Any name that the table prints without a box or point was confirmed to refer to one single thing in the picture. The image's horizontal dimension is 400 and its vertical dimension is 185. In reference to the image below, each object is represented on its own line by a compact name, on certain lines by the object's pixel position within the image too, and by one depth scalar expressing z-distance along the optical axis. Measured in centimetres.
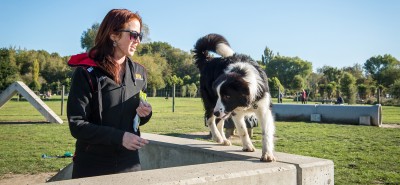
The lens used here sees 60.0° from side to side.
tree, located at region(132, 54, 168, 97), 5791
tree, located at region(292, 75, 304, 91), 6300
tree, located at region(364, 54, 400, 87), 7655
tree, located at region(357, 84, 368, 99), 5127
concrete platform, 256
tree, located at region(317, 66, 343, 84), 7025
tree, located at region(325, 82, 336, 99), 5216
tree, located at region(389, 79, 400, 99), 4169
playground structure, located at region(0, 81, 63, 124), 1599
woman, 252
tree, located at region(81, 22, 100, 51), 6450
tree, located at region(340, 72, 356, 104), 4272
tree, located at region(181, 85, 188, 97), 6838
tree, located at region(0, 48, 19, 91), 4969
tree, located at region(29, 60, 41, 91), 6594
